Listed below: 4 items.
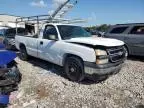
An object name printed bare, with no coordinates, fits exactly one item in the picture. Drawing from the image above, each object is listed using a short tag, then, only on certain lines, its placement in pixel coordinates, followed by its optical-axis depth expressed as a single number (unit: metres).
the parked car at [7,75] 2.25
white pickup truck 2.82
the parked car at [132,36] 4.71
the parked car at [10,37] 6.26
